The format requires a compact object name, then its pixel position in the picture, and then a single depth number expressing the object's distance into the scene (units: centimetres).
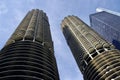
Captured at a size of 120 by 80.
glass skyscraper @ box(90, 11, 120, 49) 6271
